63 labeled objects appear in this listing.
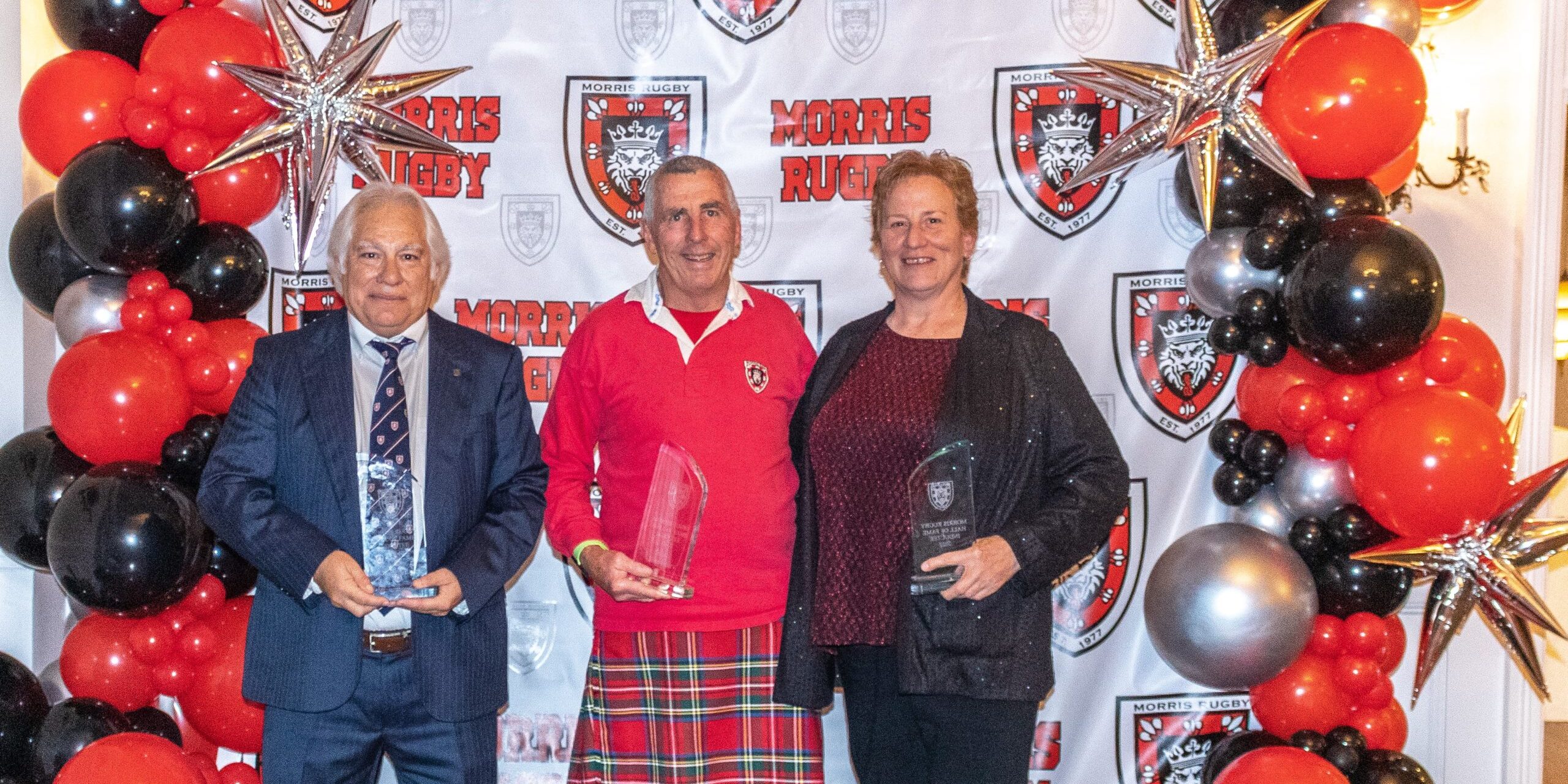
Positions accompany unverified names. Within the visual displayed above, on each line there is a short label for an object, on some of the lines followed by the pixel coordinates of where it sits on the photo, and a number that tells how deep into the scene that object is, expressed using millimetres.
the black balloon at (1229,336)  2889
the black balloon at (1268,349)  2848
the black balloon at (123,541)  2711
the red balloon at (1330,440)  2766
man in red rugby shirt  2613
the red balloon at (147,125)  2887
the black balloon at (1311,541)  2822
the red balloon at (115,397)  2809
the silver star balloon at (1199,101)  2793
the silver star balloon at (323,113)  2979
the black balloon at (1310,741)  2787
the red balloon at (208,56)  2887
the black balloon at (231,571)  2979
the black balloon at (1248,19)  2871
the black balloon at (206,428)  2900
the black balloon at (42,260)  2984
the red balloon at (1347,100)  2664
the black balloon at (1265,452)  2863
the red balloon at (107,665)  2865
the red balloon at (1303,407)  2779
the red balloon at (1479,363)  2793
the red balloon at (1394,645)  2844
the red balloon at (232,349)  2939
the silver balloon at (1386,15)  2852
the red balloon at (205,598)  2943
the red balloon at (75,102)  2920
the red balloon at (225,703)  2877
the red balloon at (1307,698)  2814
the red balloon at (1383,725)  2828
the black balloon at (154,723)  2920
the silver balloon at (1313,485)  2812
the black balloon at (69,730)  2768
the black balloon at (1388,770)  2740
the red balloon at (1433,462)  2566
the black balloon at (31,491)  2881
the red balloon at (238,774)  3029
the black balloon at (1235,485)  2914
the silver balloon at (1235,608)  2717
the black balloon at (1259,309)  2824
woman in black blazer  2381
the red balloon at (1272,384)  2852
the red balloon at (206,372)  2900
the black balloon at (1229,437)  2951
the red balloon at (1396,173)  2924
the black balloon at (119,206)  2816
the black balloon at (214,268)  2934
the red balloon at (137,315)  2887
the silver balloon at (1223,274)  2865
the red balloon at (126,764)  2645
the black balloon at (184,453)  2881
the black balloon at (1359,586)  2773
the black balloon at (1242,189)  2875
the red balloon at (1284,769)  2674
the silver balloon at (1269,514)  2926
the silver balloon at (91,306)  2936
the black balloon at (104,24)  2955
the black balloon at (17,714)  2871
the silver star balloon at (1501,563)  2668
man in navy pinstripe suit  2432
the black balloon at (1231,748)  2852
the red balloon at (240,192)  2973
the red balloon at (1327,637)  2807
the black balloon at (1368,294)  2600
